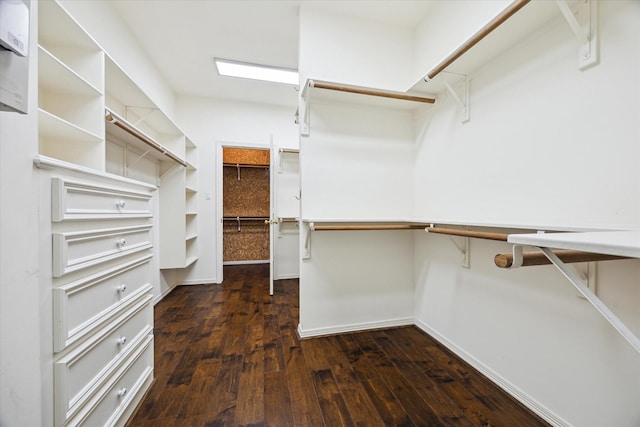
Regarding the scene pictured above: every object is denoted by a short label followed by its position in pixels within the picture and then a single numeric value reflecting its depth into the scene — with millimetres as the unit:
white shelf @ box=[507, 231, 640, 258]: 469
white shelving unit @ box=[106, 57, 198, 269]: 1912
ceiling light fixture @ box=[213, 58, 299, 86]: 2730
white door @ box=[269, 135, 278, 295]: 2938
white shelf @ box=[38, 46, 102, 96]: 1151
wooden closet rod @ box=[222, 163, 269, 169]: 4434
